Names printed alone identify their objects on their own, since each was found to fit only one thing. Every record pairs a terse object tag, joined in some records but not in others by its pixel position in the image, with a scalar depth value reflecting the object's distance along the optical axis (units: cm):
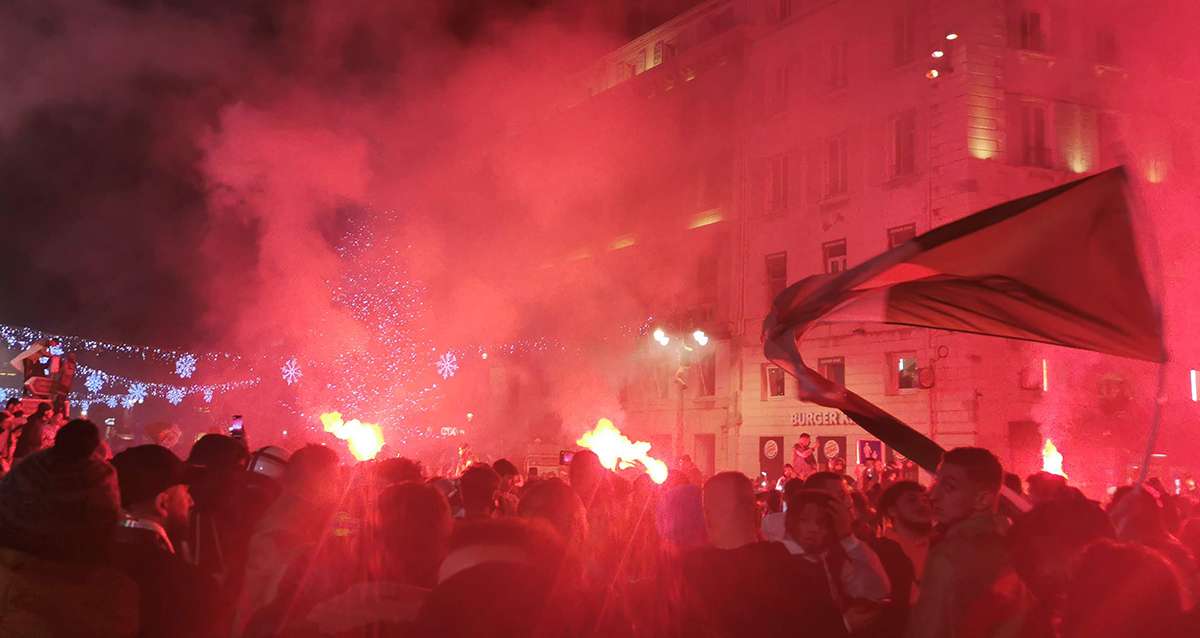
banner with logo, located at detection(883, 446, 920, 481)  1383
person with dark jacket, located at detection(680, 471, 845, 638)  288
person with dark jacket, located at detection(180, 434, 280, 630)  356
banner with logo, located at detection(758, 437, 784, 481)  2389
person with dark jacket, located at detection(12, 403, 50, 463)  651
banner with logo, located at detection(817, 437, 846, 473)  2191
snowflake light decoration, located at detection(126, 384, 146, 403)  4085
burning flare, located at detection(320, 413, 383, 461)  1734
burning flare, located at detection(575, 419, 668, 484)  1863
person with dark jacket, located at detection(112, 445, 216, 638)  294
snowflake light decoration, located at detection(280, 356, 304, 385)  2930
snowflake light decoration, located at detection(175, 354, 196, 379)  3303
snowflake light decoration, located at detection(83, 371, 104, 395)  3678
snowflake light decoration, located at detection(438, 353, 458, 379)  3638
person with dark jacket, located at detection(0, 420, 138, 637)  237
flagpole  318
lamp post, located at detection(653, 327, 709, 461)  1989
